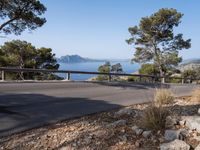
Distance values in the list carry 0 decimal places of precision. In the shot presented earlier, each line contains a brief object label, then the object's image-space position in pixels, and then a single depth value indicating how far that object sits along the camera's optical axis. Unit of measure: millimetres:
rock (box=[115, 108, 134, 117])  4613
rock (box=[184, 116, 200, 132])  3357
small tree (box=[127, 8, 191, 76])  21915
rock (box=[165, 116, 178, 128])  3565
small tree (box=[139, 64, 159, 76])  25721
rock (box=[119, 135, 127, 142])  3334
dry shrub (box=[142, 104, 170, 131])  3505
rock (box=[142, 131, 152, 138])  3369
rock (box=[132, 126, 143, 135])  3460
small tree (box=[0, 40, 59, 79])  18760
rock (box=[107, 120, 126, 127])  3852
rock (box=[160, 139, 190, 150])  2932
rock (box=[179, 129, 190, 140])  3209
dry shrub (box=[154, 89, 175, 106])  5765
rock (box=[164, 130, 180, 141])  3203
